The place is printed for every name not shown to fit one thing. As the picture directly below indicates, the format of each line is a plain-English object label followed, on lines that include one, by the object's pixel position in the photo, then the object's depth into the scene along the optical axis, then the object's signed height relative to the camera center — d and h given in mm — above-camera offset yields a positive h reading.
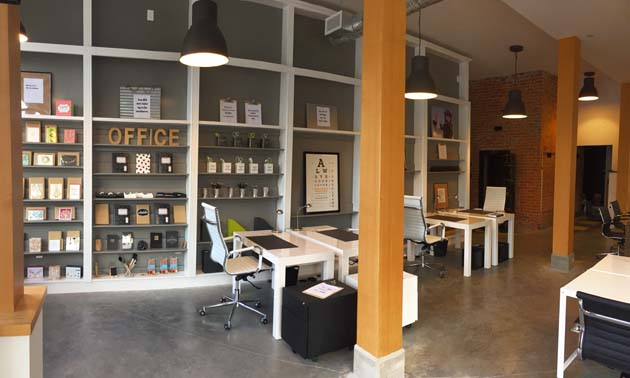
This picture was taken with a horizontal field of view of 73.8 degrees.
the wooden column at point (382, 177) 2756 +9
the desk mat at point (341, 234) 4641 -658
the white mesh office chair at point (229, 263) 3963 -879
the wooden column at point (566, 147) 5938 +485
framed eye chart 5957 -54
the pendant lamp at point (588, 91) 7805 +1691
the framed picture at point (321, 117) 5938 +877
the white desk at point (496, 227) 6270 -735
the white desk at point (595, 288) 2727 -718
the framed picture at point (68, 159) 4738 +162
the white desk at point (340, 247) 4039 -689
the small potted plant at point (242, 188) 5383 -160
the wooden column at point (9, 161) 1834 +50
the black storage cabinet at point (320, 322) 3166 -1121
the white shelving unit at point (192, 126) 4602 +611
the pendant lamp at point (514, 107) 7031 +1239
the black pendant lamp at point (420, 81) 5055 +1193
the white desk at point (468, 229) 5770 -700
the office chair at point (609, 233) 6626 -832
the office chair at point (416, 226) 5609 -636
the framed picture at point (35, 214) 4629 -458
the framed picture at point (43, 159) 4664 +154
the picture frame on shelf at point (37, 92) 4620 +897
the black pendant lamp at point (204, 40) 3428 +1118
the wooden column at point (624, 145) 9094 +811
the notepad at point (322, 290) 3299 -915
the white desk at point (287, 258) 3635 -745
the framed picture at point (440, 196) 7762 -311
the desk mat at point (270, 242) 4180 -684
